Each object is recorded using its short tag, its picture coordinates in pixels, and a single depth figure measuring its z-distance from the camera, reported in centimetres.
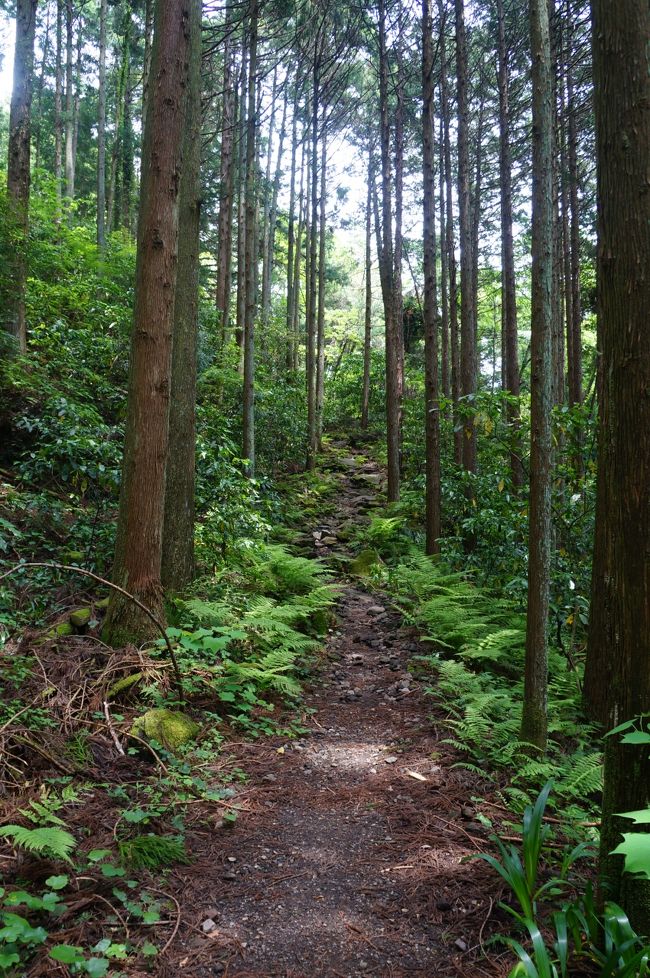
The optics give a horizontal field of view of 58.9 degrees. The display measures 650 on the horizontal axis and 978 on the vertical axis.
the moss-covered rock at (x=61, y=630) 455
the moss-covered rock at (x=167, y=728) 375
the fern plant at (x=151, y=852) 268
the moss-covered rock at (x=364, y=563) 1009
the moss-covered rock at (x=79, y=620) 475
